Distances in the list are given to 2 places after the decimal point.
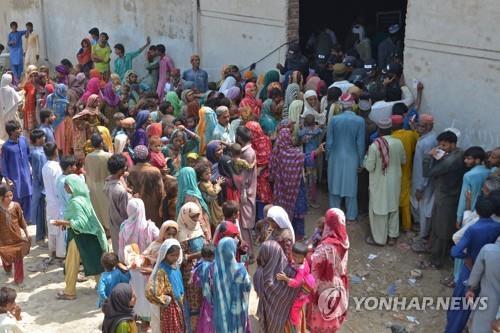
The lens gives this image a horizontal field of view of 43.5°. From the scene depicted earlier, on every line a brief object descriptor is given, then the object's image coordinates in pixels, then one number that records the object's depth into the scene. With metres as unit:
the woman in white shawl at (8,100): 11.04
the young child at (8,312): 4.93
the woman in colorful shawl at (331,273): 5.33
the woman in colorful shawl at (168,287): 5.08
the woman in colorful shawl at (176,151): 7.35
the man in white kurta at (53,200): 7.27
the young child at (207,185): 6.54
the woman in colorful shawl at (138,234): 5.95
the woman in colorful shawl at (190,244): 5.45
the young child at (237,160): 7.00
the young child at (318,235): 5.75
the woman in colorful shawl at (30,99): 11.27
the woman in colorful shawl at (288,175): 7.48
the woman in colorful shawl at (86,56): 13.54
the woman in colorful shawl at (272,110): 8.34
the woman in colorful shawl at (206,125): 8.02
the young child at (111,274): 5.41
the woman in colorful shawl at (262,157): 7.63
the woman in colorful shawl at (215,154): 7.14
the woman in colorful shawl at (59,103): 10.08
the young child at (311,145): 7.92
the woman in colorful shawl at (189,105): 8.88
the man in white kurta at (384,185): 7.49
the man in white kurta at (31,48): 15.51
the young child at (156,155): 7.14
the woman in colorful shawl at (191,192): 6.27
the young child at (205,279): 5.18
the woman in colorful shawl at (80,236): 6.50
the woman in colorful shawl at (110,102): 10.31
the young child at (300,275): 5.18
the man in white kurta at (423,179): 7.48
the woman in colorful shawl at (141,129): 8.12
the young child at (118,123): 8.26
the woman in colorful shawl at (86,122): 8.66
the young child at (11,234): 6.84
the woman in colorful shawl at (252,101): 8.72
